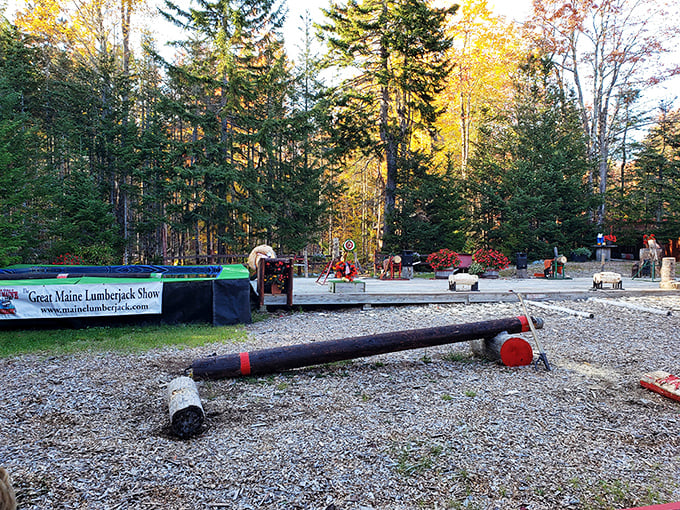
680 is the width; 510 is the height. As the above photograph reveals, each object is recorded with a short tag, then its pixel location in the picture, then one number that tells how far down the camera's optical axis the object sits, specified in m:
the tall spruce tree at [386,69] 15.24
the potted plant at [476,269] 12.34
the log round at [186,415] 2.76
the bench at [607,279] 9.66
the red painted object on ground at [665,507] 1.85
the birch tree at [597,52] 19.14
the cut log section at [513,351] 4.30
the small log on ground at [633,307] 7.23
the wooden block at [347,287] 8.15
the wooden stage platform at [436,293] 7.86
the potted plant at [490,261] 12.66
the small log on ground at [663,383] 3.40
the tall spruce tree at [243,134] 13.93
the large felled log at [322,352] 3.85
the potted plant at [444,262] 12.45
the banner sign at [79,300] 5.64
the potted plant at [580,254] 17.02
